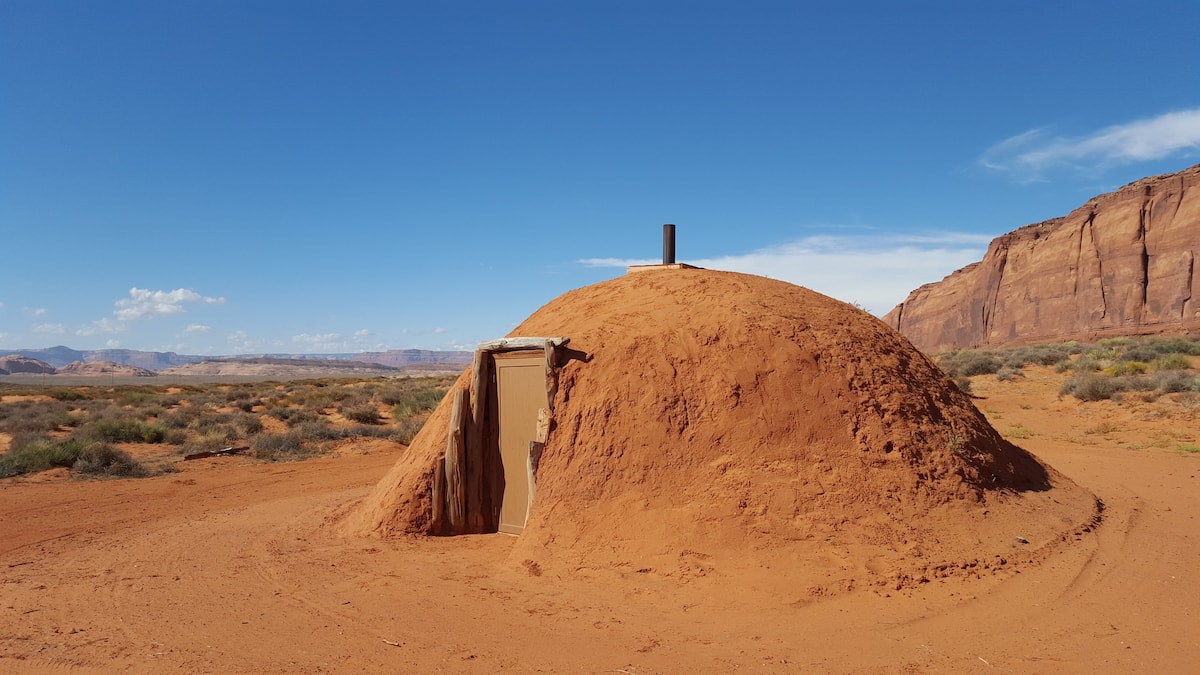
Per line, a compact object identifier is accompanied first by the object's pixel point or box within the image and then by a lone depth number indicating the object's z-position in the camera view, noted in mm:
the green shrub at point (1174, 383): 16172
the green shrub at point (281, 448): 15227
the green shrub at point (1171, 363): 20750
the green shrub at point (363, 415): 20391
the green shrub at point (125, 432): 16500
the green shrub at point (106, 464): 12844
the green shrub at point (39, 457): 12688
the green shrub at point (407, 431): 17462
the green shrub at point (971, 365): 25062
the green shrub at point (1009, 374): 22875
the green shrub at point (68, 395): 29922
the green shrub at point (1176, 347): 24984
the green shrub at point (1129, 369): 20297
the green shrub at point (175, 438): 16812
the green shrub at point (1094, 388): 17078
